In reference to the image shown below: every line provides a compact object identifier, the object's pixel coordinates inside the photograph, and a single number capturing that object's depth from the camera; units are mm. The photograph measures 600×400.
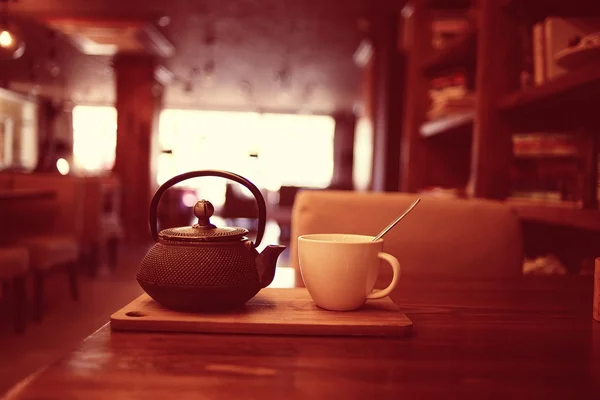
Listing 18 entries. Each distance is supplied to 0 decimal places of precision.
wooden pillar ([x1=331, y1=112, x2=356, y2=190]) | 14984
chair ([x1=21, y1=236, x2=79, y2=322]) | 3354
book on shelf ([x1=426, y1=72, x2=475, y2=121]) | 2162
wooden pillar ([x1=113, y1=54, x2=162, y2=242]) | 7805
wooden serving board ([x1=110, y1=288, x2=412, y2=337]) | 604
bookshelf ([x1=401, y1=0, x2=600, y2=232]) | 1284
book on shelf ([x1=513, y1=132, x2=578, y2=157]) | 1554
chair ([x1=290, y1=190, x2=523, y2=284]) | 1358
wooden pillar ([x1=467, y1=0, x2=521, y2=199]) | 1650
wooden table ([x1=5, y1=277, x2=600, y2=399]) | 438
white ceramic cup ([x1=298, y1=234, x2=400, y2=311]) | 653
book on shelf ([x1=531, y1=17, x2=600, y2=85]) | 1426
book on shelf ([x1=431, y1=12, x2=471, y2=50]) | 2523
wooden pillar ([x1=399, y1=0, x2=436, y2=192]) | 2578
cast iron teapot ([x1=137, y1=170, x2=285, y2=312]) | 632
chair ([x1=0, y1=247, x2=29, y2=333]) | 2893
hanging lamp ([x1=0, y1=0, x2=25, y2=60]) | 4066
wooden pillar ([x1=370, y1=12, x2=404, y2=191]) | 5047
